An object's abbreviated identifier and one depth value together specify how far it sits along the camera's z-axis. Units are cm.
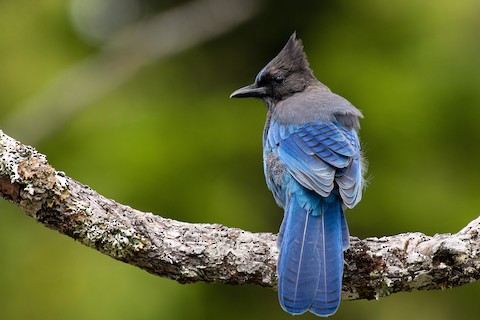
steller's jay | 806
